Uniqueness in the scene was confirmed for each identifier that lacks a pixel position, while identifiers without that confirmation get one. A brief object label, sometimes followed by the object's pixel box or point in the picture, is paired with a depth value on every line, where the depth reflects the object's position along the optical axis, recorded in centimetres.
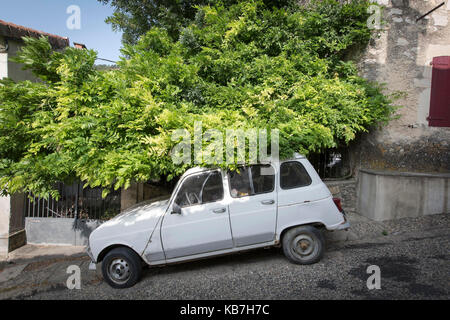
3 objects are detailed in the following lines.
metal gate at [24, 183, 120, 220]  677
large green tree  425
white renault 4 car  392
